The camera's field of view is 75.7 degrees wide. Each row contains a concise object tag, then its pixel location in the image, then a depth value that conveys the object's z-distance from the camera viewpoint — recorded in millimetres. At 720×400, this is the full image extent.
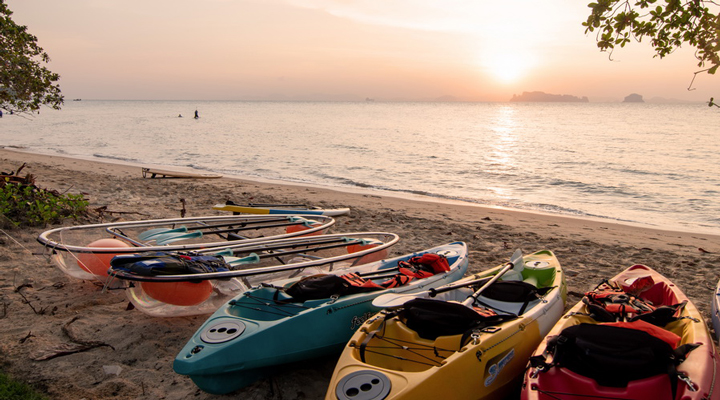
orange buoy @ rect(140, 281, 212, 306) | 4367
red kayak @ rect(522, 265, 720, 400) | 2787
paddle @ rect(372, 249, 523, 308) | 3789
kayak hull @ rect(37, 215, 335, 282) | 5071
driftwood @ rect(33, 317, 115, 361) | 3762
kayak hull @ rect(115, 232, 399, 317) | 4391
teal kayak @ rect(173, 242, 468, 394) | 3363
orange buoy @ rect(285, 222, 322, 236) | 7558
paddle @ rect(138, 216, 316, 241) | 6410
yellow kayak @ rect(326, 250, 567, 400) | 2899
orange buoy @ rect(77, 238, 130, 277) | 5082
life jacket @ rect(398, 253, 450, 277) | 5238
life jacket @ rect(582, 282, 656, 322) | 3881
